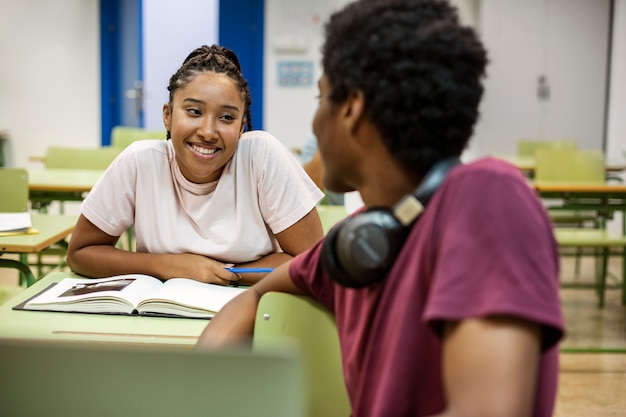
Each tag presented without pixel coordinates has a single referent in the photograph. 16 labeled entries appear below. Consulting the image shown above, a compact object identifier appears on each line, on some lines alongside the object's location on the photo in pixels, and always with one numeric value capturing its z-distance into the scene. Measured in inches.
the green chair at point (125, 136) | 209.2
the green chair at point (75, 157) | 176.3
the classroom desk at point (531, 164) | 199.2
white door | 271.9
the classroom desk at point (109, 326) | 57.9
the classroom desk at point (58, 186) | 145.3
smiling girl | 76.7
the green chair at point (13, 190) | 123.5
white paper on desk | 101.0
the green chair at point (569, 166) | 185.6
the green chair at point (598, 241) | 151.0
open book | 64.3
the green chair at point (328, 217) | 93.7
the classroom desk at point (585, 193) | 152.5
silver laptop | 29.2
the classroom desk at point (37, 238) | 92.6
